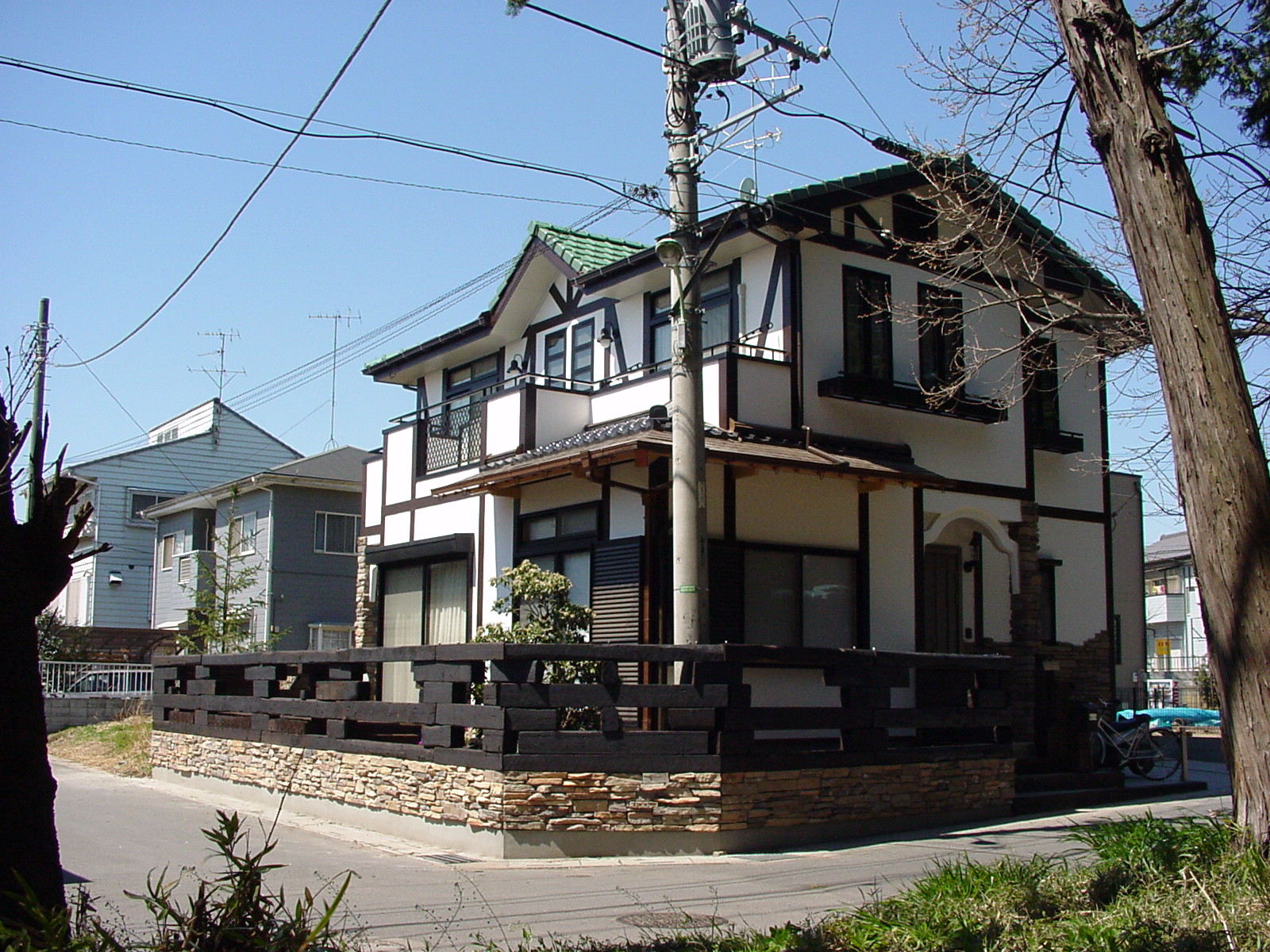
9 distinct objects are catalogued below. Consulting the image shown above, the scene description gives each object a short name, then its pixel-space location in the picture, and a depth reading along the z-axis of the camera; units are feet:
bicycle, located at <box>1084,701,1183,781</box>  52.29
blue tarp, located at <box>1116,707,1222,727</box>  92.48
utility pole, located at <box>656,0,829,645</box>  36.63
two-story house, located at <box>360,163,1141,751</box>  49.16
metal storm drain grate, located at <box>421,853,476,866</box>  33.77
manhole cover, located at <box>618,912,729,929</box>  25.36
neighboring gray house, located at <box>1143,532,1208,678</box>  155.84
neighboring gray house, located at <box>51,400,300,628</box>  123.13
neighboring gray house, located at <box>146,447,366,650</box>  99.81
